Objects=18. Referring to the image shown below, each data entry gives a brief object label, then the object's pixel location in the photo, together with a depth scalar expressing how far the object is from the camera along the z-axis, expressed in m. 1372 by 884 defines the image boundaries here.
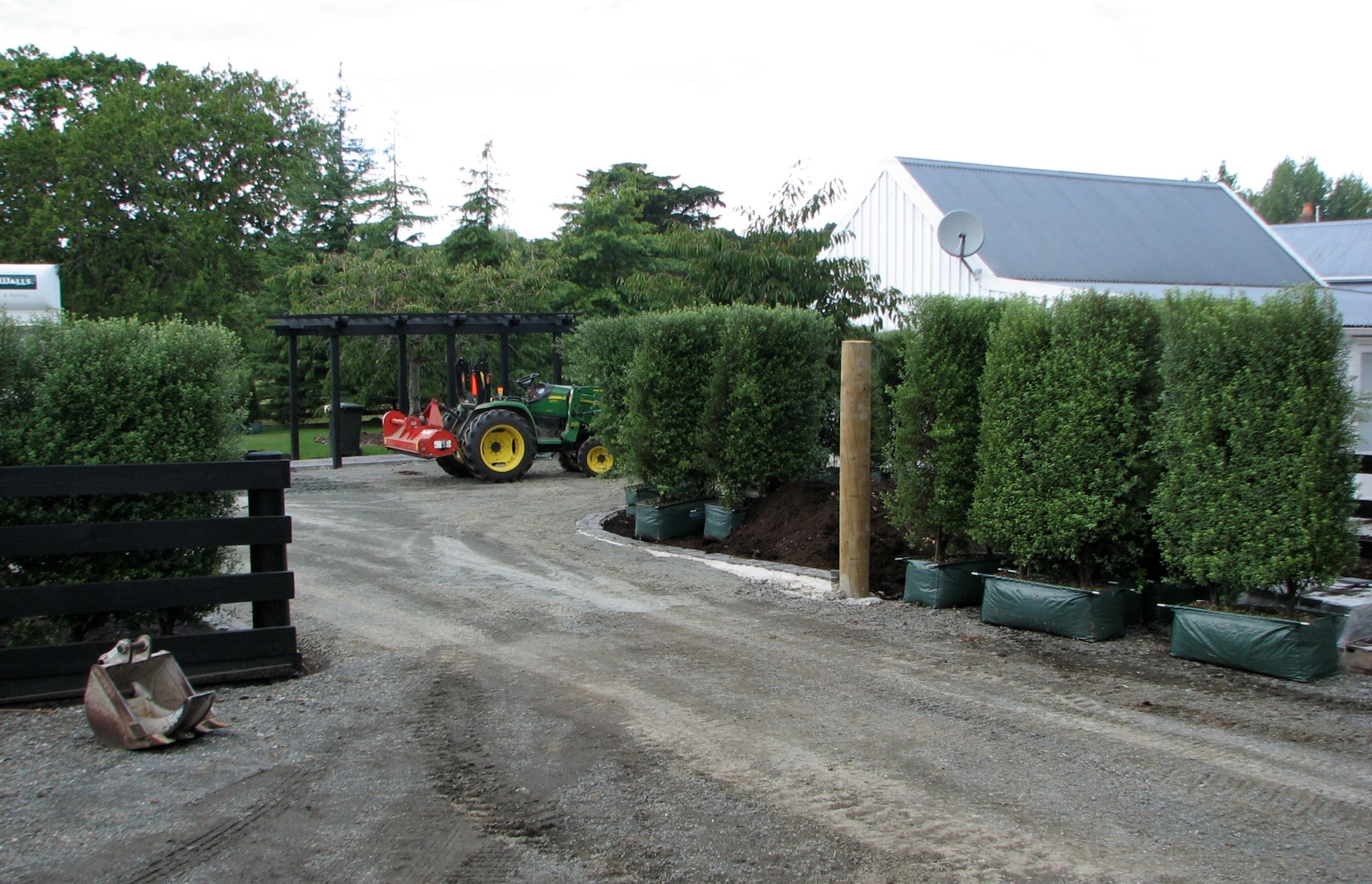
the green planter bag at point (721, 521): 10.34
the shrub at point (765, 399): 9.96
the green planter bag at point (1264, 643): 5.71
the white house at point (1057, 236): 14.26
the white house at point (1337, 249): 27.33
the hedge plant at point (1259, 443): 5.67
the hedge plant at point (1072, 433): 6.60
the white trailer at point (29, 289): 12.23
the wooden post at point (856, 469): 7.98
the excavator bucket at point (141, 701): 4.45
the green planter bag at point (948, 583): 7.62
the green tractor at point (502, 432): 16.11
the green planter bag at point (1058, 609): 6.64
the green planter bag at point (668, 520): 10.73
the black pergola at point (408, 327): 17.69
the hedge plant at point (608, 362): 11.47
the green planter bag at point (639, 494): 11.59
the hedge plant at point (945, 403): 7.58
